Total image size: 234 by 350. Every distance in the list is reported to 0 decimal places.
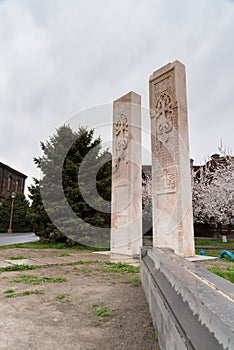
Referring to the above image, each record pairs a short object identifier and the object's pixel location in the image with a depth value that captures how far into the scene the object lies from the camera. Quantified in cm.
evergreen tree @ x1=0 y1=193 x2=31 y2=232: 2623
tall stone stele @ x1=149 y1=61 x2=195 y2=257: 575
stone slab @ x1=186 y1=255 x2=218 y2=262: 546
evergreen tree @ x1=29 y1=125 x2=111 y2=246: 996
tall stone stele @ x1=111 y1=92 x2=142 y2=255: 666
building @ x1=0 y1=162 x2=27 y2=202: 3169
